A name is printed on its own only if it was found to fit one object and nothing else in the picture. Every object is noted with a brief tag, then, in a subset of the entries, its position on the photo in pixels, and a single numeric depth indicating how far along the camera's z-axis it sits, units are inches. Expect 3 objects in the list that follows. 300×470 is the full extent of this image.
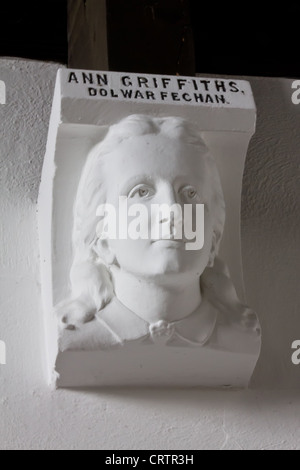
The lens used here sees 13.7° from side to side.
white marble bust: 89.8
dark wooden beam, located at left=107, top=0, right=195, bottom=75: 104.3
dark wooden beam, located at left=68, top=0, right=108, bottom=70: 104.8
